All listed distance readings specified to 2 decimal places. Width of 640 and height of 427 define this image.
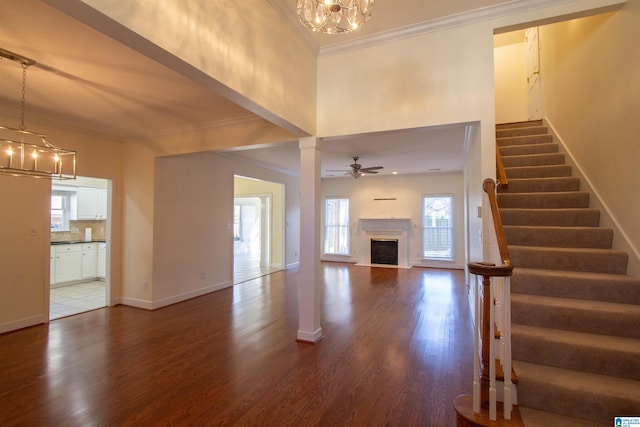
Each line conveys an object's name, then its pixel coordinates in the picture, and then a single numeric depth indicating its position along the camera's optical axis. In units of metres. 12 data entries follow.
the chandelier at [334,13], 1.65
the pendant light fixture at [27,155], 2.47
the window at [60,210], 6.44
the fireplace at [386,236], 8.52
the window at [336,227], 9.47
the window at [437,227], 8.27
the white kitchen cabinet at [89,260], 6.35
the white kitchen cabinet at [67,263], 5.90
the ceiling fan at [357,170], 6.03
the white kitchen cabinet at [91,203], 6.49
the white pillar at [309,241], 3.41
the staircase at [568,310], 1.86
